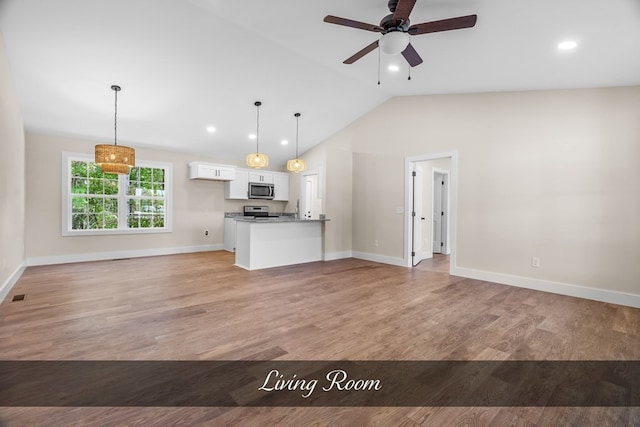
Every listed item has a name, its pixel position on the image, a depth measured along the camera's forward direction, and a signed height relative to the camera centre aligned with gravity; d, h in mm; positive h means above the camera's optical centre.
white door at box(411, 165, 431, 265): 5680 -145
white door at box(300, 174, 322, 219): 7773 +374
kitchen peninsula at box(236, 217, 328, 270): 5273 -592
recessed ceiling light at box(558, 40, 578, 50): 2837 +1647
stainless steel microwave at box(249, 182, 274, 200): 7688 +537
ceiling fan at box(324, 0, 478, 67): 2393 +1566
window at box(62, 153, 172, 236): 5699 +233
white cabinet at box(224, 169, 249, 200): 7488 +607
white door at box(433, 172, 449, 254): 7273 +73
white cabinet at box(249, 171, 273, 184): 7734 +904
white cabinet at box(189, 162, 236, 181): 6782 +921
